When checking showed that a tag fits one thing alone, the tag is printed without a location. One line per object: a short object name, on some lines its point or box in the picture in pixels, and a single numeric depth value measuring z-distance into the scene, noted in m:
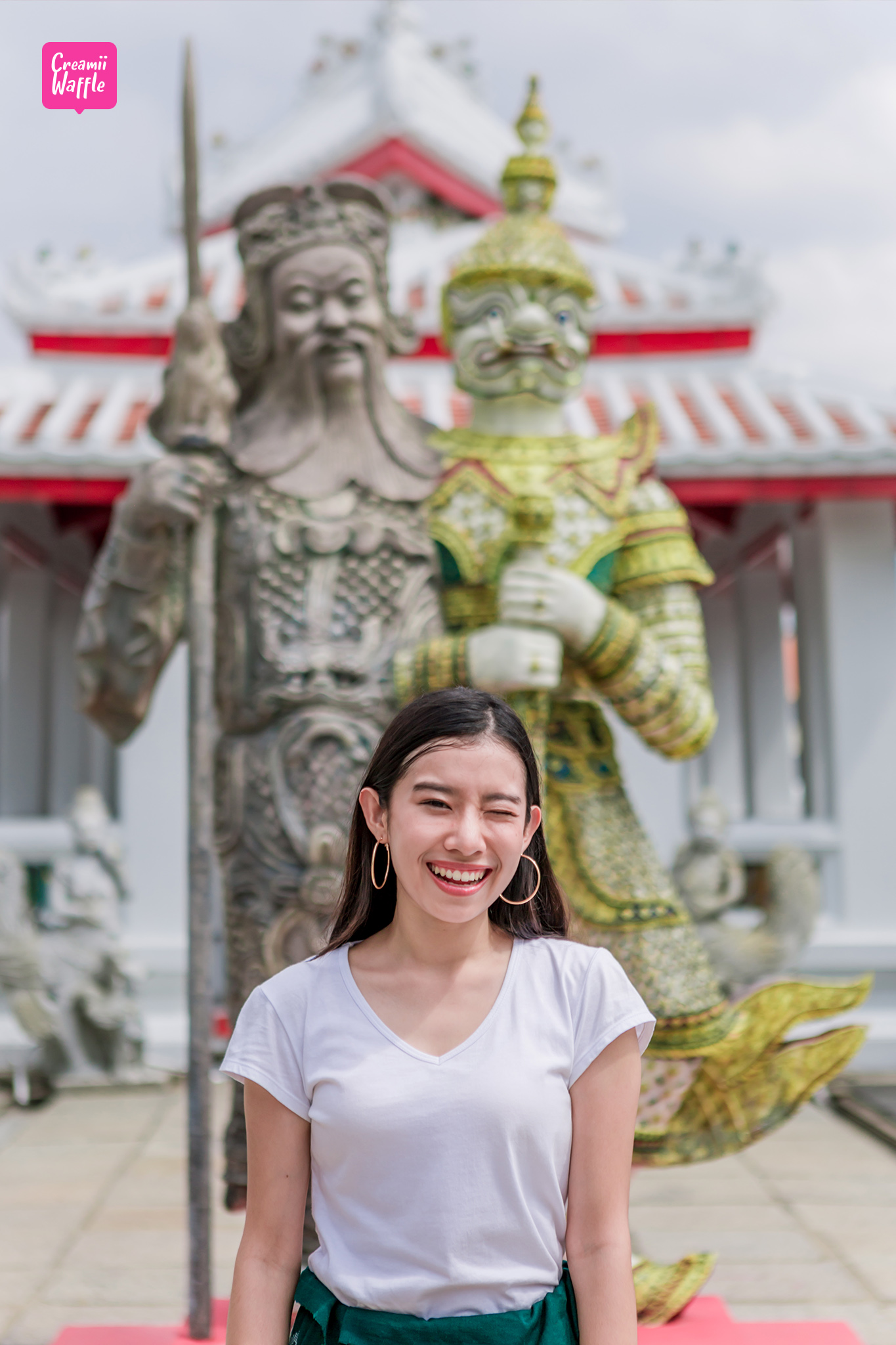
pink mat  2.16
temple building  5.50
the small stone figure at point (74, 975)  5.17
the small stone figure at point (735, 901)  5.15
